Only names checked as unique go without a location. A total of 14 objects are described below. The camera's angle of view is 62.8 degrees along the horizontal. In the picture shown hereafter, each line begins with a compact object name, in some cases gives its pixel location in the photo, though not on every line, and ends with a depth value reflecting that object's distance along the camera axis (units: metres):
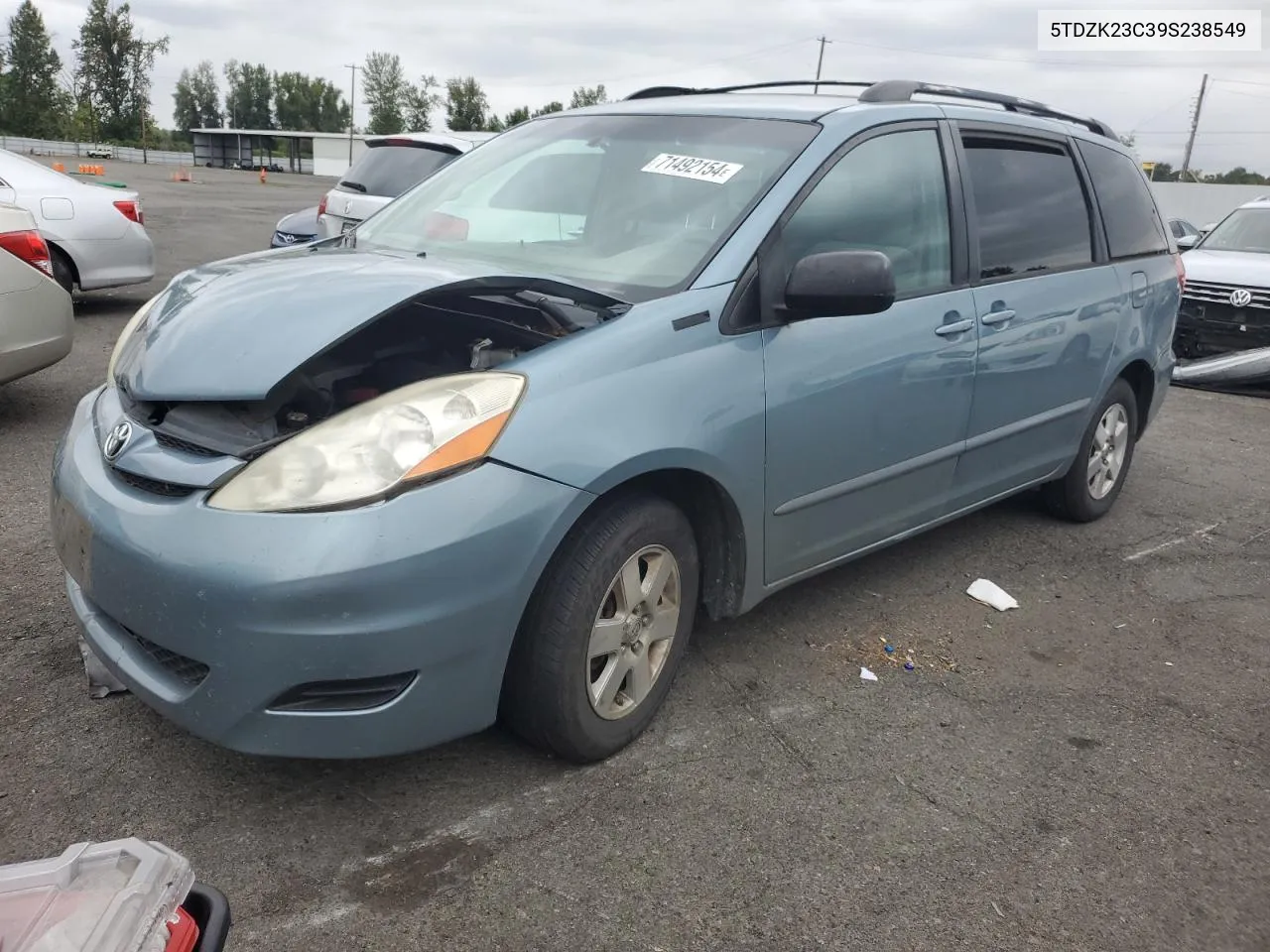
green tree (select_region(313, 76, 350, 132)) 113.50
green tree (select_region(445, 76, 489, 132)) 84.56
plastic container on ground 1.10
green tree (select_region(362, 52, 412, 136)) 103.75
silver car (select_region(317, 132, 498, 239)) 8.16
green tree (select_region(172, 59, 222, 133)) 116.56
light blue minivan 2.23
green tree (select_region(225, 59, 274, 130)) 115.31
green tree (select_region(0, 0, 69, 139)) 79.19
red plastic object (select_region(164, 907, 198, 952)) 1.15
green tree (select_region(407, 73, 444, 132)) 99.38
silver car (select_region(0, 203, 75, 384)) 5.18
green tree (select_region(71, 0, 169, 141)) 86.69
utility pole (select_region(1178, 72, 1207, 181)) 60.50
